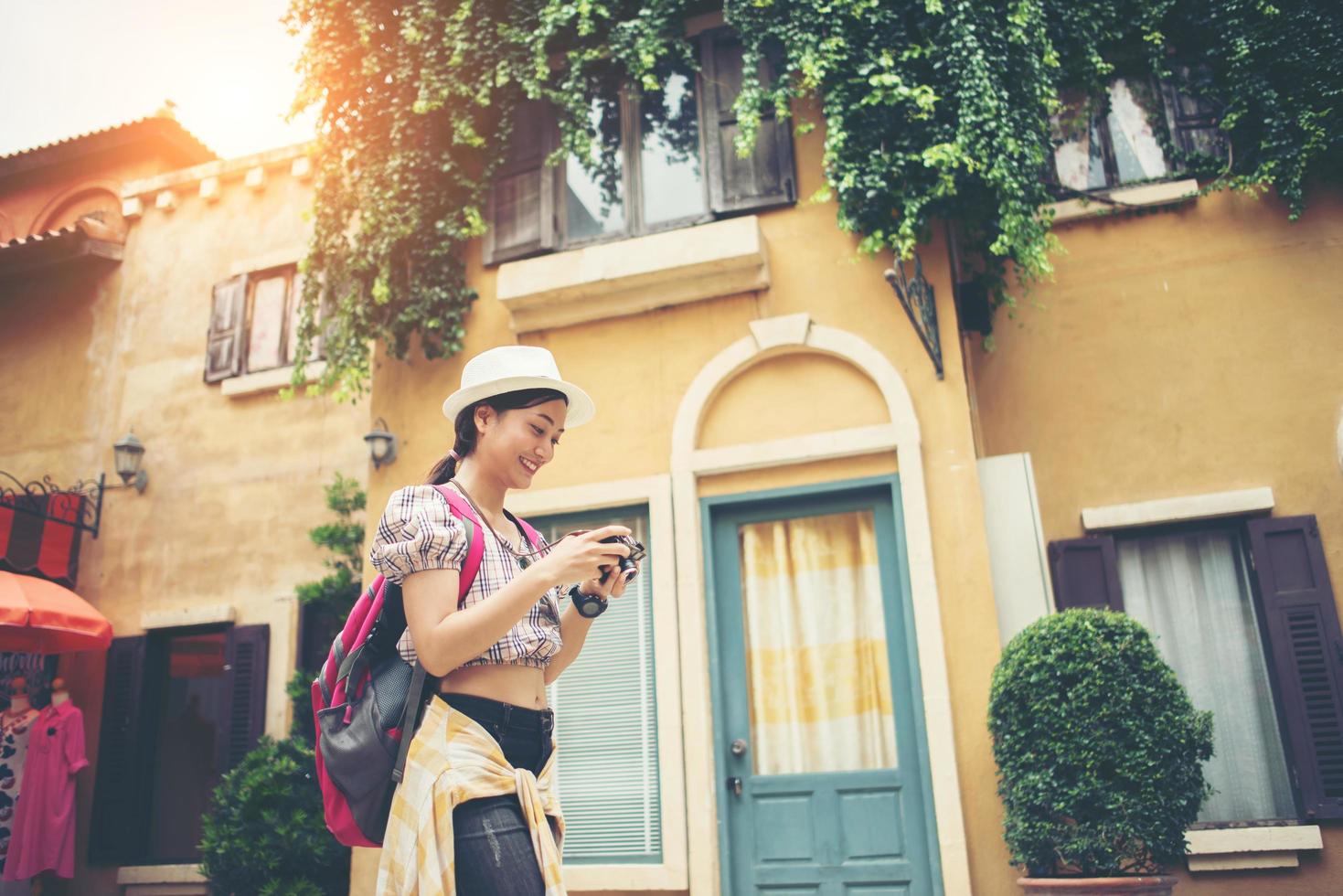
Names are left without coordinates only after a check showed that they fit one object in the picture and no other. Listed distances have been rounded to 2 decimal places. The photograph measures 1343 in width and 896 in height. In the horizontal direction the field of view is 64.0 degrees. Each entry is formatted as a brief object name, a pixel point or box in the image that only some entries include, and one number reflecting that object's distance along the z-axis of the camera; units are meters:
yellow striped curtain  7.03
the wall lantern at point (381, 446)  8.44
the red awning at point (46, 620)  8.46
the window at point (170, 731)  10.04
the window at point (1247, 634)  6.79
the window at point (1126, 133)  8.14
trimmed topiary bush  5.48
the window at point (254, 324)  11.23
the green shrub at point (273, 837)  7.94
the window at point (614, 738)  7.18
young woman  2.50
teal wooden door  6.71
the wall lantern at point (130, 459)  10.97
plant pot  5.30
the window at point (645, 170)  8.16
